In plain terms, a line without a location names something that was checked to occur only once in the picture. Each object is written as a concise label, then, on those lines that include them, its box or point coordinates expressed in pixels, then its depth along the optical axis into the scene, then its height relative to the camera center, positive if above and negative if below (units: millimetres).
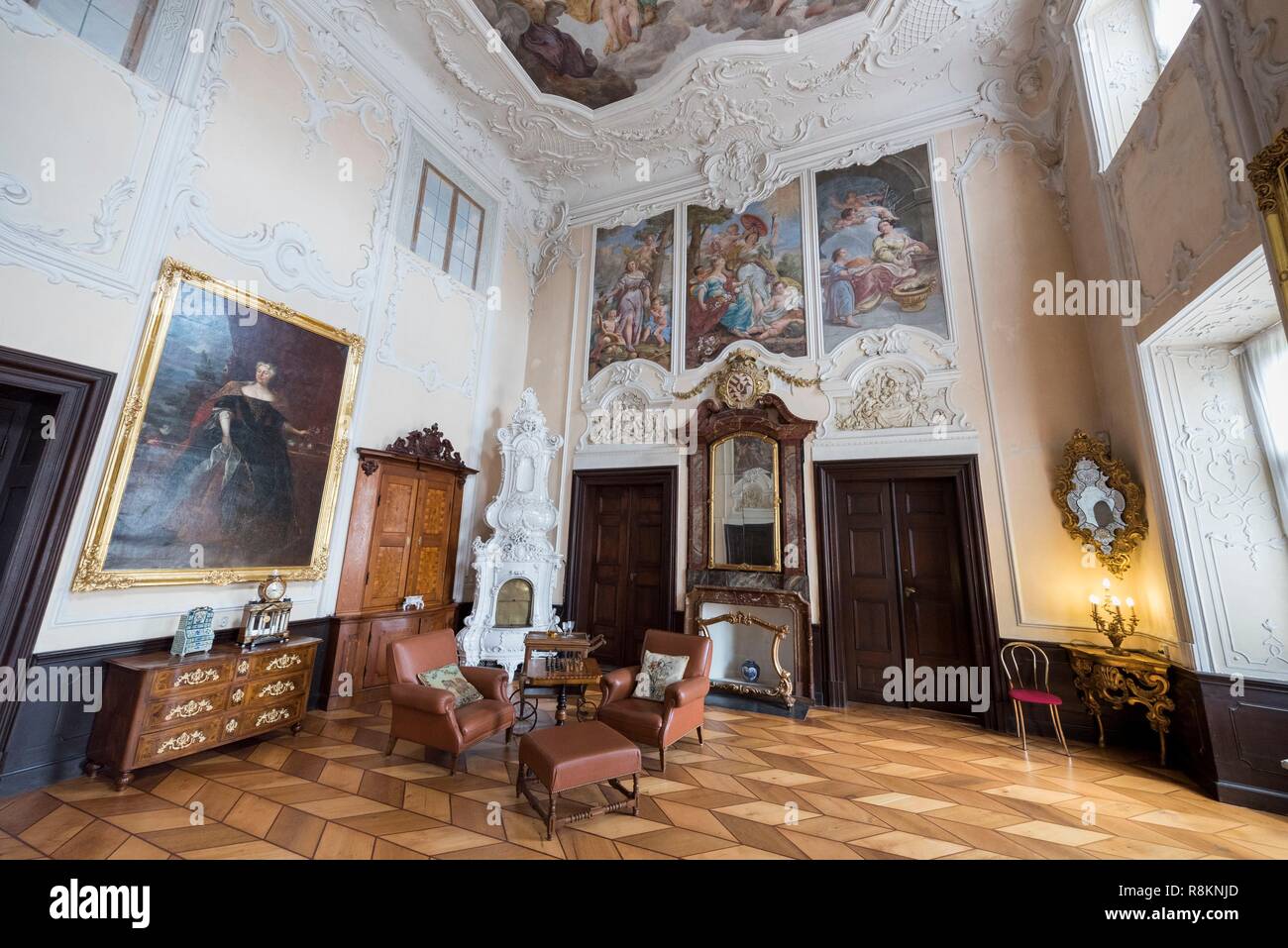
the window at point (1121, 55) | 3992 +4564
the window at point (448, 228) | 6281 +4591
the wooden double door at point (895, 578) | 5168 +96
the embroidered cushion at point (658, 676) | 4055 -810
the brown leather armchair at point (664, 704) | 3574 -988
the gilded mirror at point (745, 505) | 5859 +930
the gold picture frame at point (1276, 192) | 2382 +1997
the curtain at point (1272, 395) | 3371 +1426
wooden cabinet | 4953 +148
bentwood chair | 4457 -756
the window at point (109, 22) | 3340 +3795
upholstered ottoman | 2686 -1046
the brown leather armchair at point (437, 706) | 3361 -977
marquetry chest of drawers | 3043 -962
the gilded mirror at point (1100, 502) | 4301 +820
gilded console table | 3787 -713
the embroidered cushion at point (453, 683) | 3815 -873
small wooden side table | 4059 -840
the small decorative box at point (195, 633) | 3439 -502
